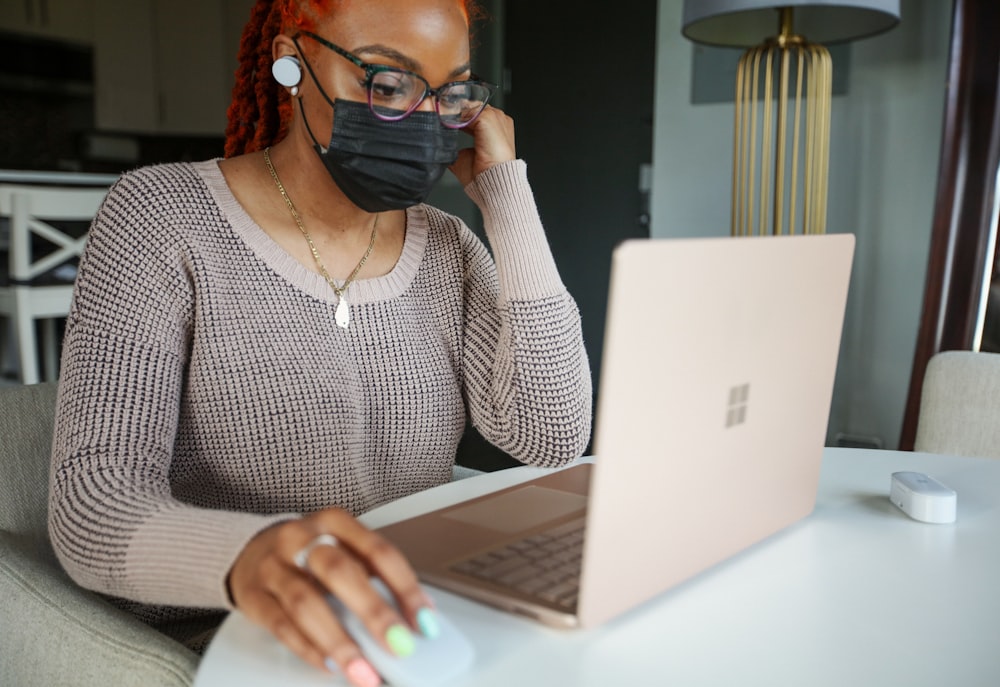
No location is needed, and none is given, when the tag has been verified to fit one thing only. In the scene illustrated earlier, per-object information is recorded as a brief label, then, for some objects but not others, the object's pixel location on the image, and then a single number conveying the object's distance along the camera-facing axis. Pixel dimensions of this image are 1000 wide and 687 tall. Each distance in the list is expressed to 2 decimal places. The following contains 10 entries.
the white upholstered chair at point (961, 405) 1.29
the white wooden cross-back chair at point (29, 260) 2.71
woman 0.81
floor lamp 2.16
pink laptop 0.50
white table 0.53
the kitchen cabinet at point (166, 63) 4.78
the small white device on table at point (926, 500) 0.81
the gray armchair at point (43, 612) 0.71
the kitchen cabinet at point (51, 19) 4.50
